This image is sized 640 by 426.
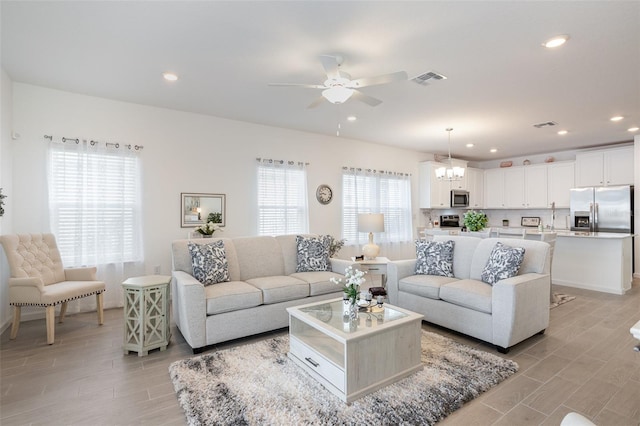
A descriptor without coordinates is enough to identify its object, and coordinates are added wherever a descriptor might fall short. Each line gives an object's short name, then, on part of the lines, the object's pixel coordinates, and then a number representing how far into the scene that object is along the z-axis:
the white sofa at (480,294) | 2.89
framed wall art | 4.73
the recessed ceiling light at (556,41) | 2.61
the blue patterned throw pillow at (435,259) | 3.88
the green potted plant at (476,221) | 4.87
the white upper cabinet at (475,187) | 8.39
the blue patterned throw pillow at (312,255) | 4.14
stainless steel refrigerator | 6.15
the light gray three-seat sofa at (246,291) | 2.96
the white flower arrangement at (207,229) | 4.64
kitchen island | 4.99
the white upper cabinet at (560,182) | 7.16
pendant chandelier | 5.58
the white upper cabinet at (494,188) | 8.41
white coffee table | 2.19
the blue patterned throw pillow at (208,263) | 3.40
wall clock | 6.03
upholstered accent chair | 3.09
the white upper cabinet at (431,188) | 7.45
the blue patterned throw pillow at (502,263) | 3.22
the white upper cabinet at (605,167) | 6.29
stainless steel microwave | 7.90
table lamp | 4.80
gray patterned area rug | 2.00
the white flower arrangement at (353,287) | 2.67
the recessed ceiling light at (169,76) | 3.38
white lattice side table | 2.87
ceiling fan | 2.57
